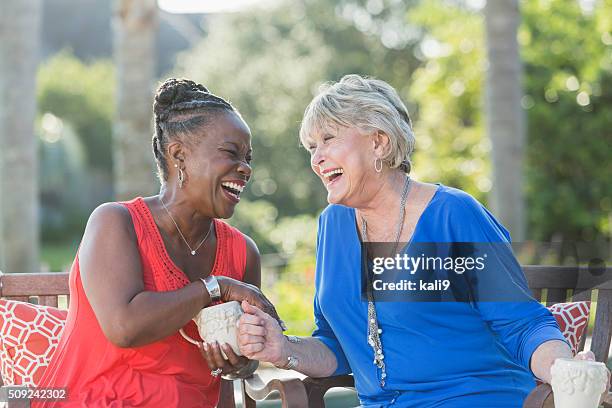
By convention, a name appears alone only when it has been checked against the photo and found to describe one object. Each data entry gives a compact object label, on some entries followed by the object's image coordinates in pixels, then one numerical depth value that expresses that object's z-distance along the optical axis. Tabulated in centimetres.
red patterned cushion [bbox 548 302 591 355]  324
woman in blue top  279
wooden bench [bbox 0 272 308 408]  304
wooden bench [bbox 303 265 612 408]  302
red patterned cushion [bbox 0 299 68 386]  325
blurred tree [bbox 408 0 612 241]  1473
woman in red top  271
